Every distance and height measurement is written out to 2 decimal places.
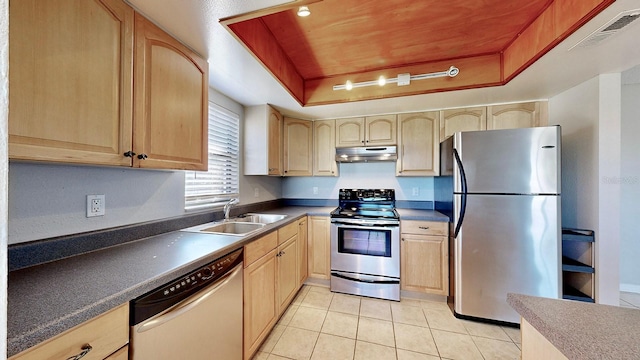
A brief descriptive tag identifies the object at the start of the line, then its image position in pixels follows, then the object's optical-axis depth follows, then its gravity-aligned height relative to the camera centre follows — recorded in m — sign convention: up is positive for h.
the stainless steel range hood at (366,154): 2.70 +0.34
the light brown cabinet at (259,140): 2.49 +0.46
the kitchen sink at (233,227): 1.83 -0.42
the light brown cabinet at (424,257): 2.29 -0.79
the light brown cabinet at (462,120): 2.46 +0.70
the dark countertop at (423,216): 2.29 -0.37
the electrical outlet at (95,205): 1.16 -0.14
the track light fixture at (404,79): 1.90 +0.92
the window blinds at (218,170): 1.91 +0.10
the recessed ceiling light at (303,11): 1.27 +0.98
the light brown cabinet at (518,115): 2.31 +0.71
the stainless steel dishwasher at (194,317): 0.84 -0.62
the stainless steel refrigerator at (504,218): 1.85 -0.32
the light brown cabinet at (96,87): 0.75 +0.39
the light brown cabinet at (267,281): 1.48 -0.81
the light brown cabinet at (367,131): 2.77 +0.64
